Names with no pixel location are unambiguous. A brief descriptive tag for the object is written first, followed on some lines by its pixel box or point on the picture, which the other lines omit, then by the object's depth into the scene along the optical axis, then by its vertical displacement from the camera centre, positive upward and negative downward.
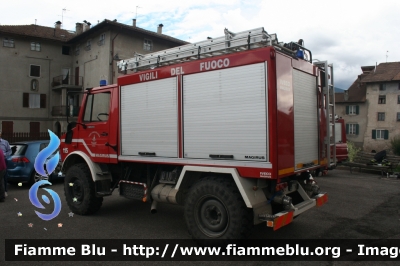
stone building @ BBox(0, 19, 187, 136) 30.64 +8.06
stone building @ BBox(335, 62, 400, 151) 38.94 +3.60
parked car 9.77 -0.84
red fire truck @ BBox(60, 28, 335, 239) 4.38 +0.07
